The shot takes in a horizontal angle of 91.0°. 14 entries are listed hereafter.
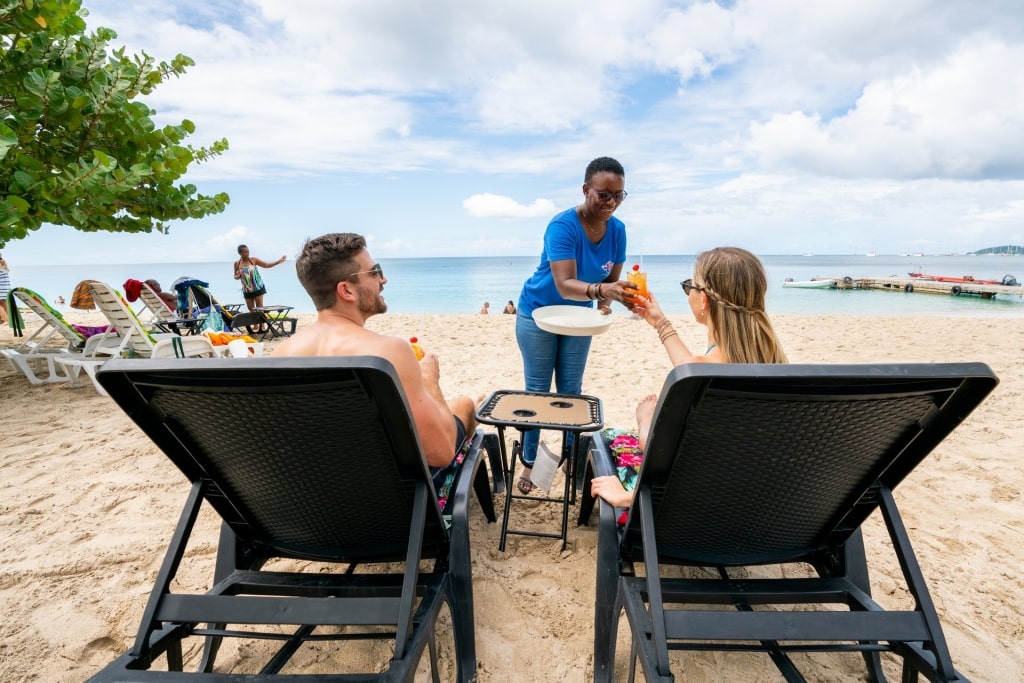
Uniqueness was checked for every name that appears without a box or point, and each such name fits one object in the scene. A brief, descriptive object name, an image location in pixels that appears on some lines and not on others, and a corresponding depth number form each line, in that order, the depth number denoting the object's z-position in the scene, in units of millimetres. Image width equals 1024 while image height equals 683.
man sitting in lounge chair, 1680
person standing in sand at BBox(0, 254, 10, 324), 10782
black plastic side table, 2064
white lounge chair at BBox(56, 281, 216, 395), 5008
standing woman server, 2662
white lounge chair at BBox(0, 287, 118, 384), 5363
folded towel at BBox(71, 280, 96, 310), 6740
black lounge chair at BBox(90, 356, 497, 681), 1194
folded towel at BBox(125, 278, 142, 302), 7831
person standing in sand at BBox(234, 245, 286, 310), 9617
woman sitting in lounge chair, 1768
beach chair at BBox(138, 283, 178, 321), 8324
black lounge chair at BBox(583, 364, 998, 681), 1157
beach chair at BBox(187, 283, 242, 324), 8648
